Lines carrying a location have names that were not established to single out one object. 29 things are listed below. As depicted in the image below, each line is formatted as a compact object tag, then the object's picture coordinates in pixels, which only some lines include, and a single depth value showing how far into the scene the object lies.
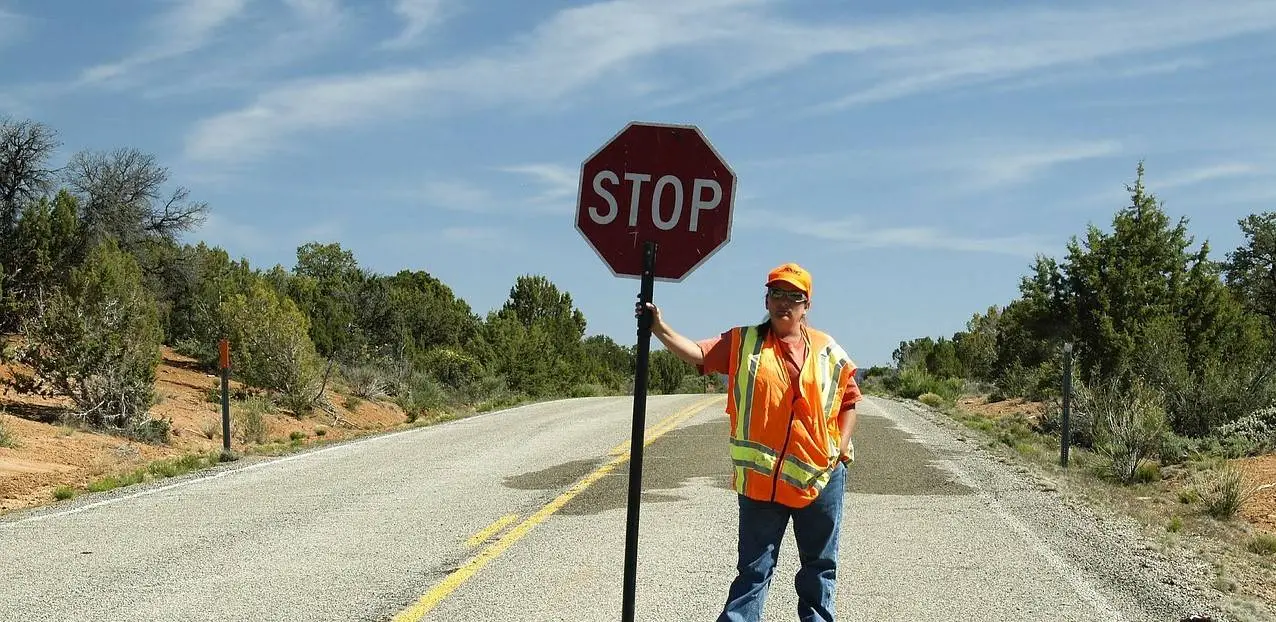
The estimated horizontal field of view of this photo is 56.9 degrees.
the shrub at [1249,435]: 17.36
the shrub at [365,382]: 35.94
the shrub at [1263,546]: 9.44
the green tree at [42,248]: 31.22
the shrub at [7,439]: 17.33
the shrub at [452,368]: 44.66
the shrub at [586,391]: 40.25
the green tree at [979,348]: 47.66
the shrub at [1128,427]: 14.96
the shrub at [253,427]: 20.94
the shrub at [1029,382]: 26.04
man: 4.71
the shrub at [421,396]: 34.41
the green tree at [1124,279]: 23.73
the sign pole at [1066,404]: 14.65
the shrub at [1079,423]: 19.86
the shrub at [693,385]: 66.31
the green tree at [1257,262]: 51.88
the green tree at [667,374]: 74.12
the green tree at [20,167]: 34.72
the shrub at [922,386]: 34.25
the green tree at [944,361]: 52.38
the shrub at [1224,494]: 11.81
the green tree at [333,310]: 38.75
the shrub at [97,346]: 20.95
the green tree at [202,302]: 36.88
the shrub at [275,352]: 29.00
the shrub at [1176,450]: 16.92
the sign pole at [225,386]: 16.03
